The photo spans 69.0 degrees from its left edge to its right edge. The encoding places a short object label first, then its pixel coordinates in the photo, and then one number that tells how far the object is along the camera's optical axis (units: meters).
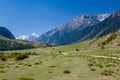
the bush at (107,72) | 11.18
